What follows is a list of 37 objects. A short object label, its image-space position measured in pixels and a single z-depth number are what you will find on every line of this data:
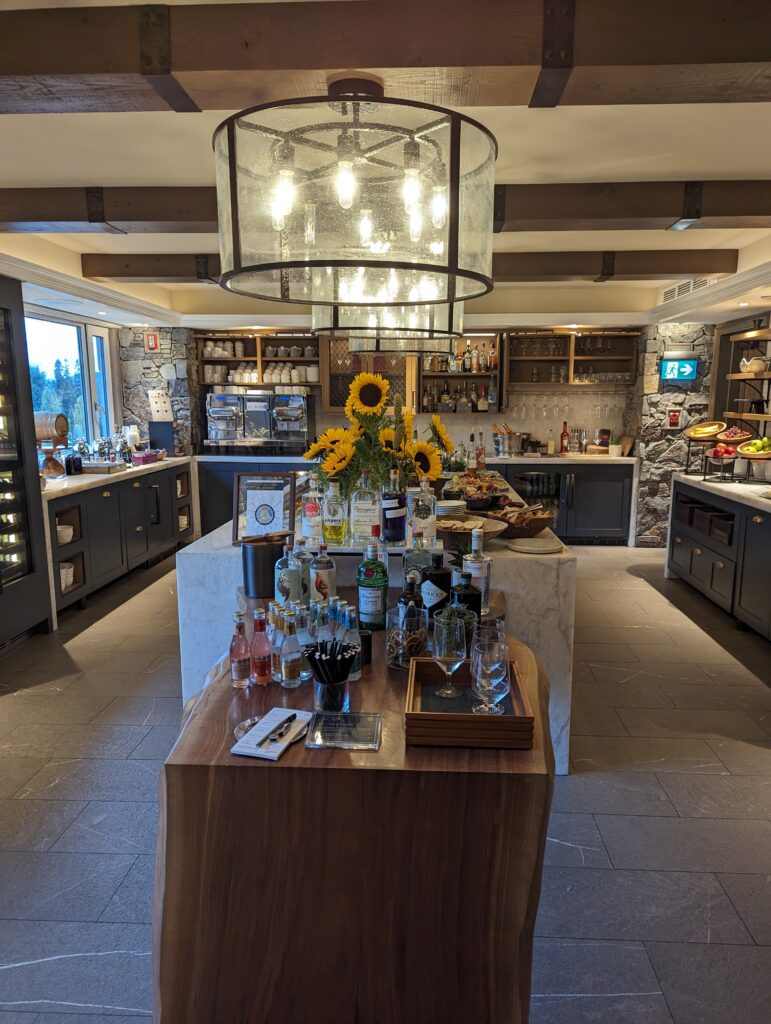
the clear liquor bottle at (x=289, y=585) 2.14
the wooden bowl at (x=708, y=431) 5.75
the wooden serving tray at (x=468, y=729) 1.54
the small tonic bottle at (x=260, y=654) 1.88
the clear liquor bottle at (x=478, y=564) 2.17
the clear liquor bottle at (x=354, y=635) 1.92
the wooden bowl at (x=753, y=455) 5.15
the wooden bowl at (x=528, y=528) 3.24
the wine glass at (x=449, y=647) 1.74
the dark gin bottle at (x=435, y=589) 2.11
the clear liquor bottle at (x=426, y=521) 2.85
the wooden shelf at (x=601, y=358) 7.69
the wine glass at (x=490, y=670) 1.67
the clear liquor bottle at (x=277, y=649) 1.89
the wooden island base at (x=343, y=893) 1.44
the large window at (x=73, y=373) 6.04
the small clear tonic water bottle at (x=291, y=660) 1.88
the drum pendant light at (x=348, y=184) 1.29
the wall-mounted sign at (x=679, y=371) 7.23
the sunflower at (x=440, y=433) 4.04
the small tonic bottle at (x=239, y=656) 1.89
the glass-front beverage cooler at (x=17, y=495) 4.30
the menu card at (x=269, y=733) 1.50
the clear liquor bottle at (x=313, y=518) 2.88
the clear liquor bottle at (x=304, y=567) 2.17
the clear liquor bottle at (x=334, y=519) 2.90
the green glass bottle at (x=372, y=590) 2.22
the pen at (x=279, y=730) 1.56
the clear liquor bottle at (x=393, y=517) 2.80
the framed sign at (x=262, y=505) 2.84
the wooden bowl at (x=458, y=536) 2.99
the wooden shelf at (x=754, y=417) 5.52
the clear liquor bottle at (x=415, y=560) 2.28
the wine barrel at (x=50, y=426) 5.38
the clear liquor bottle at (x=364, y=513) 2.87
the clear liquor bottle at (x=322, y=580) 2.18
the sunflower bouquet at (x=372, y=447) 2.85
